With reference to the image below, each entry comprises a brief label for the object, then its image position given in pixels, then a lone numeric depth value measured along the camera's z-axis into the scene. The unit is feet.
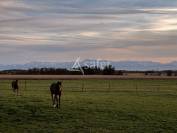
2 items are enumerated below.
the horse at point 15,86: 135.95
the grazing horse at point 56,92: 86.21
